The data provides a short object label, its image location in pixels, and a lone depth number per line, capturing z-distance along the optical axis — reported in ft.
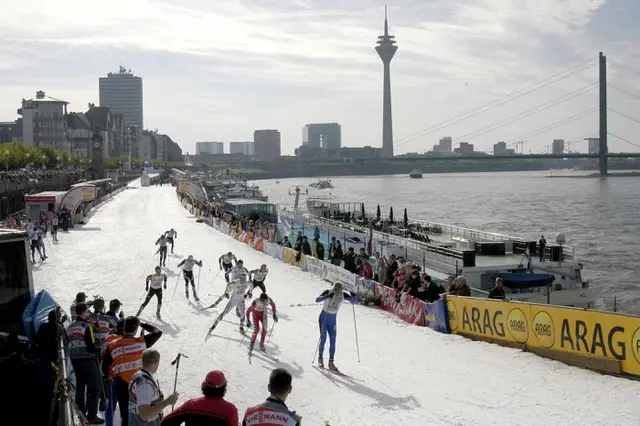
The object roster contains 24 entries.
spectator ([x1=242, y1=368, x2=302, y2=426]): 18.48
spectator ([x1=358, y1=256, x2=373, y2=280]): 74.54
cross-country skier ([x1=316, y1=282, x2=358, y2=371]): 43.39
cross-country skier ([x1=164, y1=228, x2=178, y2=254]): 102.45
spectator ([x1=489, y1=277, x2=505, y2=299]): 53.83
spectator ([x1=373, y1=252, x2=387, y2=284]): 70.59
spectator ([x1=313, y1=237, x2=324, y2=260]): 97.93
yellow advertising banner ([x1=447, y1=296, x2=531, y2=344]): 49.88
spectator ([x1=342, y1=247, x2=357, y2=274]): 81.10
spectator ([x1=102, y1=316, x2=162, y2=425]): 28.04
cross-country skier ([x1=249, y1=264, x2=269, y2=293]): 62.48
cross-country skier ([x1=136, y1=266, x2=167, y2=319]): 59.72
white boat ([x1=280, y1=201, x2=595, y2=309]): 73.05
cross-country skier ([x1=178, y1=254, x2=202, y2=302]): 69.36
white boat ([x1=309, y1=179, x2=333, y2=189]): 536.42
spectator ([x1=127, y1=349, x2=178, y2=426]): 21.89
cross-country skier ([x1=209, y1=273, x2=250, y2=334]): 54.29
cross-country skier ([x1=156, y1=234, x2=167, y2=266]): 92.30
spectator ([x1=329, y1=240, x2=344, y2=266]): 90.38
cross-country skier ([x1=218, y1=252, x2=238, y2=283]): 76.48
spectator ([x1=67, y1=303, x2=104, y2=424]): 31.60
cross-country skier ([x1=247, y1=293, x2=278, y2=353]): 48.65
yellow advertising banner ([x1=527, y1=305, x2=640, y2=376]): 41.57
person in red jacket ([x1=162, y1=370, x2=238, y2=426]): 18.42
